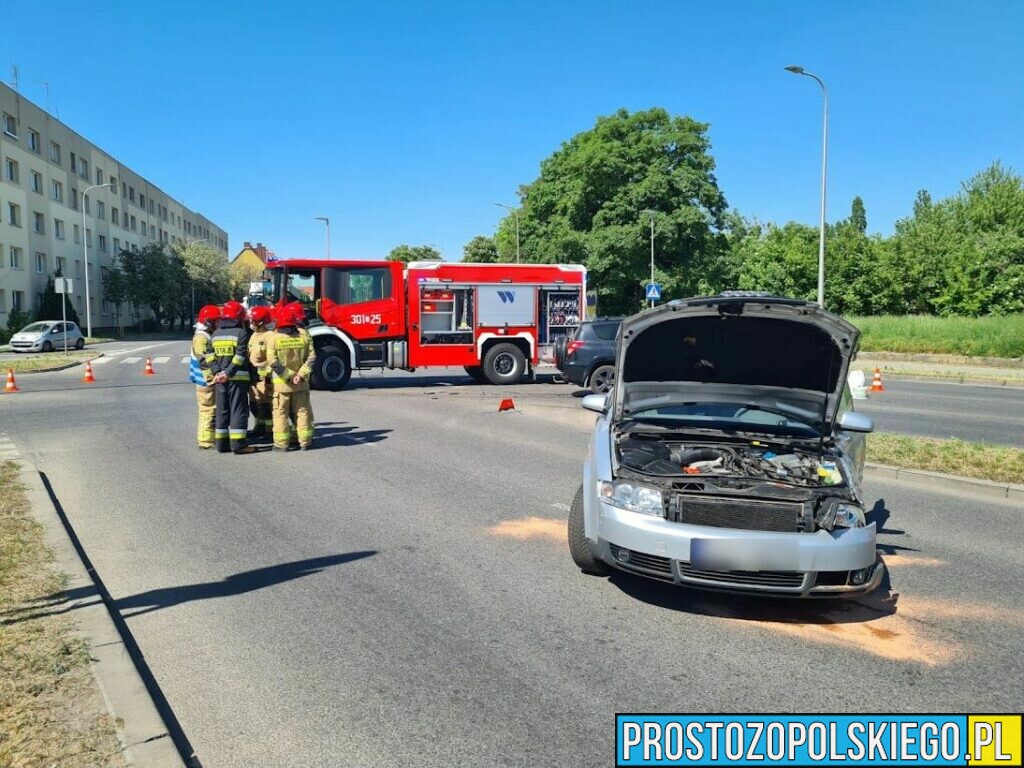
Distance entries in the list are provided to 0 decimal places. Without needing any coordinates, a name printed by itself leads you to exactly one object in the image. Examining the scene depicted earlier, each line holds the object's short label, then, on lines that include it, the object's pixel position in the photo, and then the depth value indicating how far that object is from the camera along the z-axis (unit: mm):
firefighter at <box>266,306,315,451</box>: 9531
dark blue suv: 16625
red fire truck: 17141
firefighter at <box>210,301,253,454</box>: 9367
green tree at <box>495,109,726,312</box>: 42375
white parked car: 31353
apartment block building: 43531
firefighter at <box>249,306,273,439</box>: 9602
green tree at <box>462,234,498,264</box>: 82875
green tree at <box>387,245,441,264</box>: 88875
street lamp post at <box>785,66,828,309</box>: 25281
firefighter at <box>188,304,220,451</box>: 9602
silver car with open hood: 4191
